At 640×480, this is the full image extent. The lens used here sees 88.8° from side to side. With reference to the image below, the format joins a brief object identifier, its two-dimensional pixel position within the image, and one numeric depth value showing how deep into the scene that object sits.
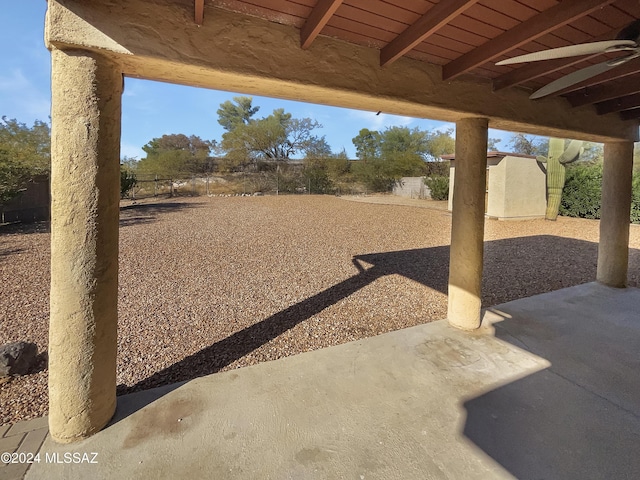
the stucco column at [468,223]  3.37
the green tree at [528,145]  27.75
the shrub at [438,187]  20.66
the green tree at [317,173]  26.03
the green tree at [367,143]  33.72
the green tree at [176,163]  26.00
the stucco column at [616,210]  4.86
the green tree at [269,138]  32.09
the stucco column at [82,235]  1.84
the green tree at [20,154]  8.75
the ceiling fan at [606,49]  1.94
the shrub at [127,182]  15.71
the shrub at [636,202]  11.78
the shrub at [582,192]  12.88
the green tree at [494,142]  29.56
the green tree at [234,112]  38.88
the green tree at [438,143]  32.12
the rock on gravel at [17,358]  2.56
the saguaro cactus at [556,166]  12.21
